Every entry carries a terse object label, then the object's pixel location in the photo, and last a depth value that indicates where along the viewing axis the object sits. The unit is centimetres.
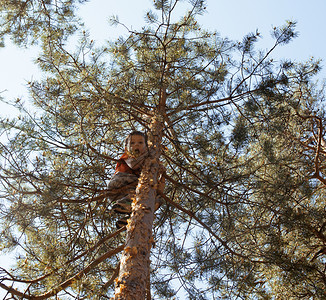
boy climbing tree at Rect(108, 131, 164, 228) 369
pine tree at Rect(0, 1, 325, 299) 367
